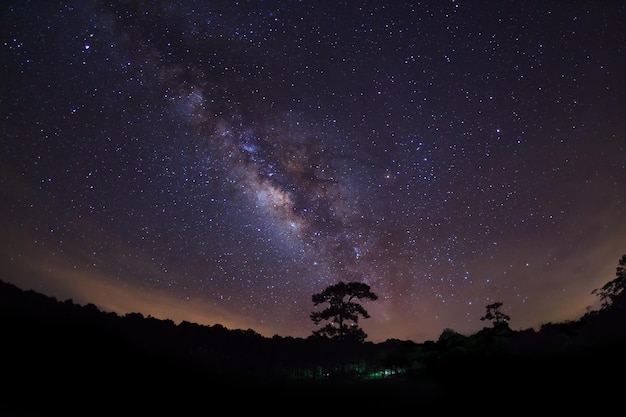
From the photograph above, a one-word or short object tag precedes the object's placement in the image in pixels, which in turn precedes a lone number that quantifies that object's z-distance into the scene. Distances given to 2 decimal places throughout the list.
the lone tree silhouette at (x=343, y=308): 29.69
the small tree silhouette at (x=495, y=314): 27.23
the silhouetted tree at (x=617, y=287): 22.18
